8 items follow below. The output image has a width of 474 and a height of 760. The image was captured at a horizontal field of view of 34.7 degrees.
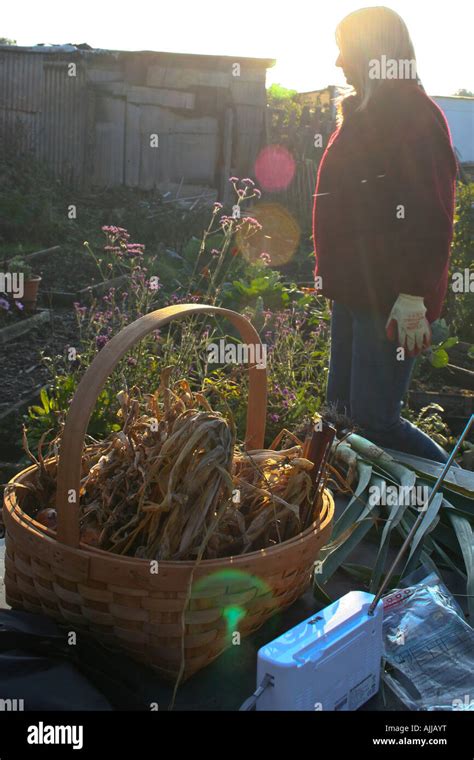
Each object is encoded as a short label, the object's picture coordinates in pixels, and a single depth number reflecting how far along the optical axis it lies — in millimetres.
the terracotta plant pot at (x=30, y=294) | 5398
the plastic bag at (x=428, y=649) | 1393
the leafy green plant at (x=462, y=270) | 5383
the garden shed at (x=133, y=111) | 11695
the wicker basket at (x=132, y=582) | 1312
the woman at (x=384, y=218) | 2414
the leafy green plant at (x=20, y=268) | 5466
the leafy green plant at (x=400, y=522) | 1762
